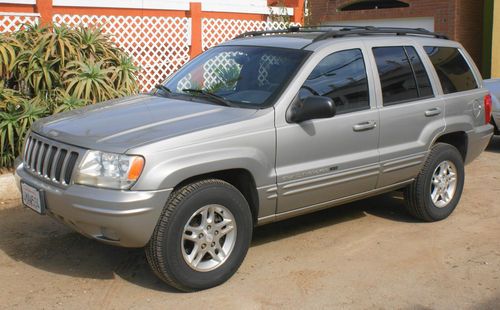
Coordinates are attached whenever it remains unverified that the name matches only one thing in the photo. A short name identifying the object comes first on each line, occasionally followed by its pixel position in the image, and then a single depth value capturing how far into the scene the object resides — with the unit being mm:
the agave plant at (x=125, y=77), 8312
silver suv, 4117
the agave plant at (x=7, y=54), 7461
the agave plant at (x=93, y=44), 8297
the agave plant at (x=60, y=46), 7887
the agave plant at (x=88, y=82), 7746
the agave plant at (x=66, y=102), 7504
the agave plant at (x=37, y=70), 7676
